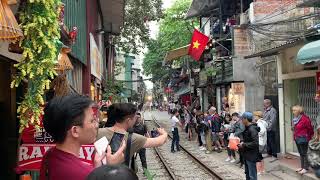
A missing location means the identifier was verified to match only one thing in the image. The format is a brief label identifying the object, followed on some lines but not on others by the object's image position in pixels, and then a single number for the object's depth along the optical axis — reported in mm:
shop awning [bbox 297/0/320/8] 6753
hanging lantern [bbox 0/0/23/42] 2087
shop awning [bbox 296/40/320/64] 5989
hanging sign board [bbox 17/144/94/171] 2805
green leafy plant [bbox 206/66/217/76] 15122
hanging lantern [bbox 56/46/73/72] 3648
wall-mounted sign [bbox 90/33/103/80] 9267
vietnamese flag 14445
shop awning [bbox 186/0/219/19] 16428
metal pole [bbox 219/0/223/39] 15222
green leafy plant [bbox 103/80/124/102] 13312
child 9667
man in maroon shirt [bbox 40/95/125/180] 1616
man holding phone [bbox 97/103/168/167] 2526
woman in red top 6981
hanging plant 2570
